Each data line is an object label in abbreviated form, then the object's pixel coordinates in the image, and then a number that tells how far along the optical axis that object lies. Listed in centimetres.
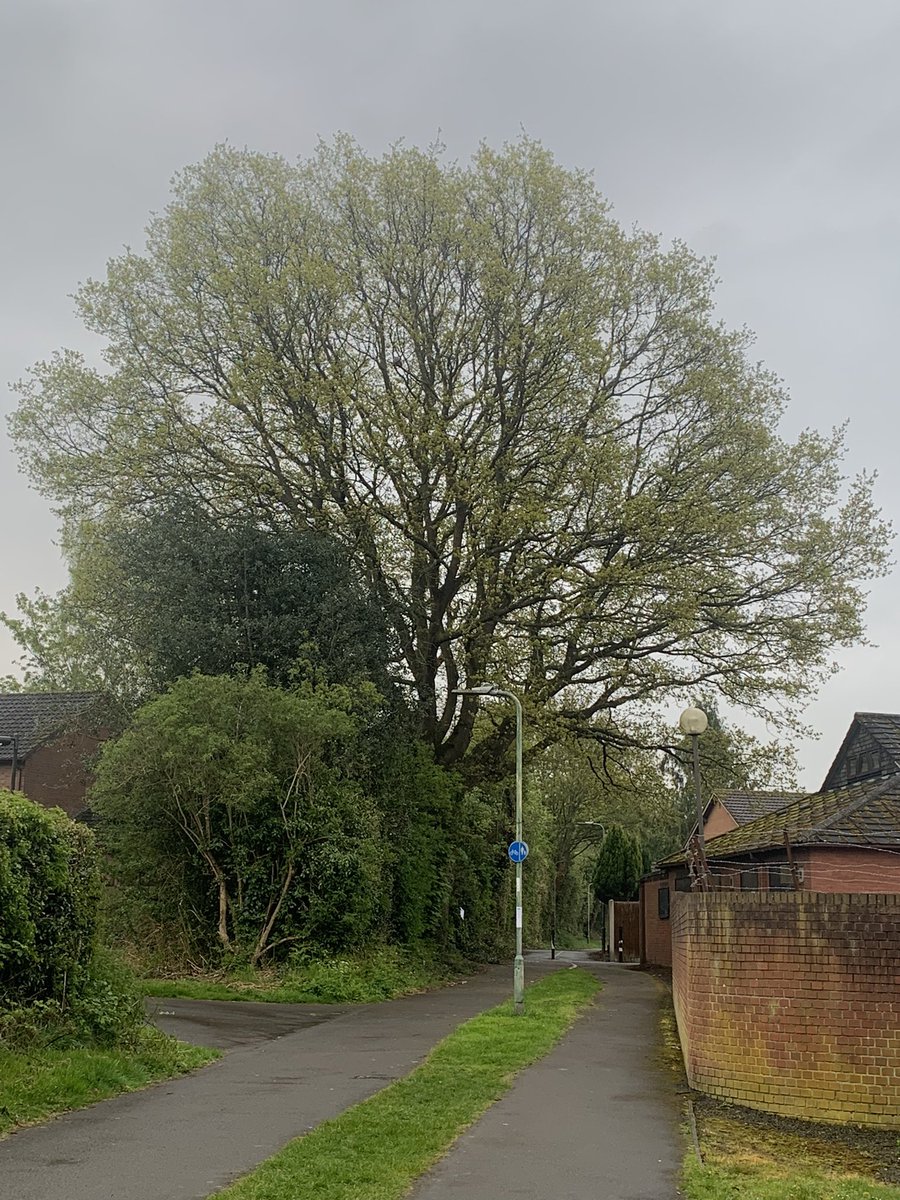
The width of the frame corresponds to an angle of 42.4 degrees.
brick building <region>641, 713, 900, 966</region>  1822
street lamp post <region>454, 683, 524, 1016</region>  2061
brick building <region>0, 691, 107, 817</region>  3738
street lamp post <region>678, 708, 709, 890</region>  1407
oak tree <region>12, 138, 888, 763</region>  2820
